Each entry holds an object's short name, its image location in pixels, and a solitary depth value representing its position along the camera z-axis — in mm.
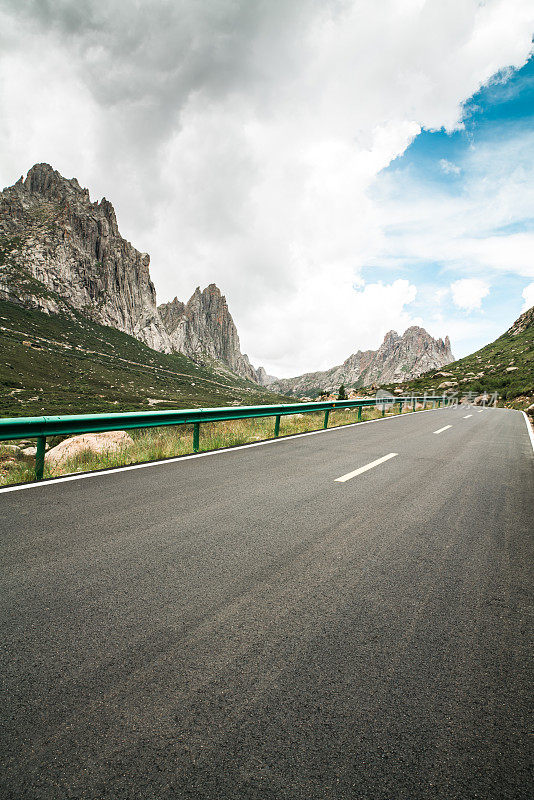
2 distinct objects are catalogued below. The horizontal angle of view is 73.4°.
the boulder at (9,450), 13266
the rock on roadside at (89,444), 7939
